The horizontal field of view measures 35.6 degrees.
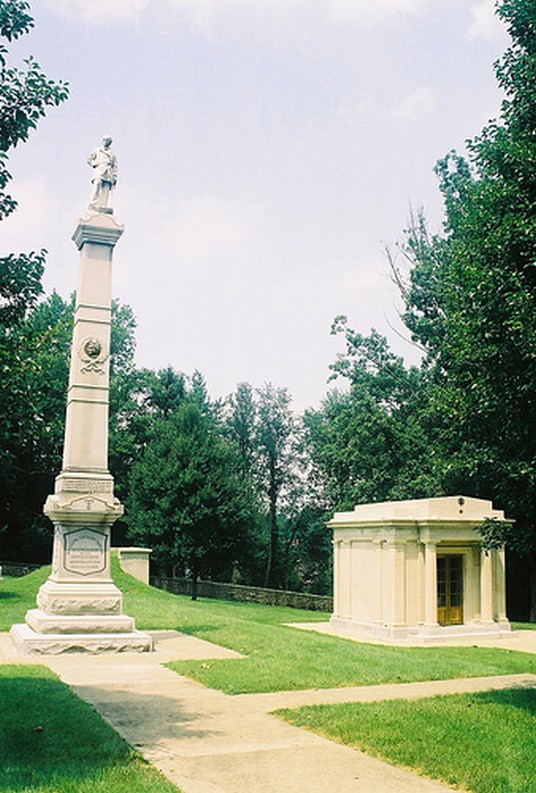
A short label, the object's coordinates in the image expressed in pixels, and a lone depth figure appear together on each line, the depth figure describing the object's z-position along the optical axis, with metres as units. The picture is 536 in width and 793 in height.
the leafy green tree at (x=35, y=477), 43.69
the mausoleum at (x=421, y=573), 23.50
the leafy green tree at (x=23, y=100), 7.82
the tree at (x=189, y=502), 40.06
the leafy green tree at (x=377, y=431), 35.03
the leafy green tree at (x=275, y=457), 61.66
